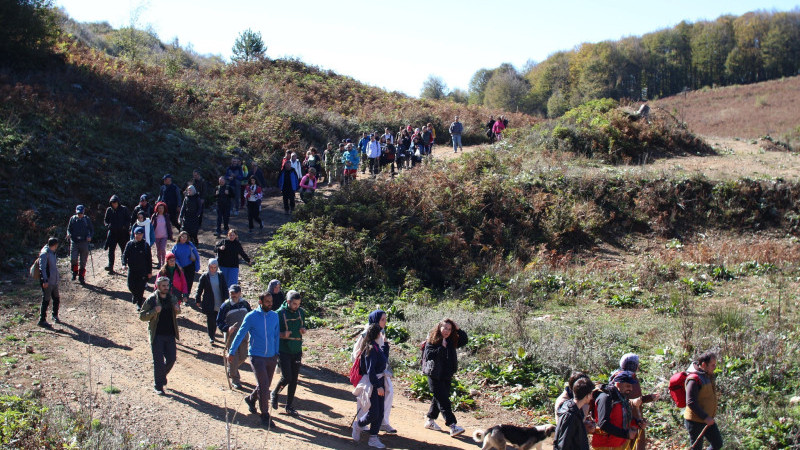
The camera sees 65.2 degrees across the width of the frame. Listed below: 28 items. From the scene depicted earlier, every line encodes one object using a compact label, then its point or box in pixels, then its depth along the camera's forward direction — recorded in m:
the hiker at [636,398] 6.73
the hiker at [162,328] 9.00
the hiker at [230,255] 12.30
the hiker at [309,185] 19.33
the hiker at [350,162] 22.02
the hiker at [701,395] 7.02
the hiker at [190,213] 15.53
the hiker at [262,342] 8.09
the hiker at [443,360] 8.14
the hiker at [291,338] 8.47
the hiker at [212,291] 10.80
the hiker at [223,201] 16.89
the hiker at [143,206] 14.32
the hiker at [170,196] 16.21
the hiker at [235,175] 18.30
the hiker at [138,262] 11.93
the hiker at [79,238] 13.60
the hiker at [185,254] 12.16
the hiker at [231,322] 9.55
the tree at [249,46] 44.25
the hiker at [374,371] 7.70
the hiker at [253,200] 17.35
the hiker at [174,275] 10.95
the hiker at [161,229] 14.63
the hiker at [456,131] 28.94
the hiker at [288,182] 18.78
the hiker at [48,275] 11.30
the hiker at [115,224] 14.35
